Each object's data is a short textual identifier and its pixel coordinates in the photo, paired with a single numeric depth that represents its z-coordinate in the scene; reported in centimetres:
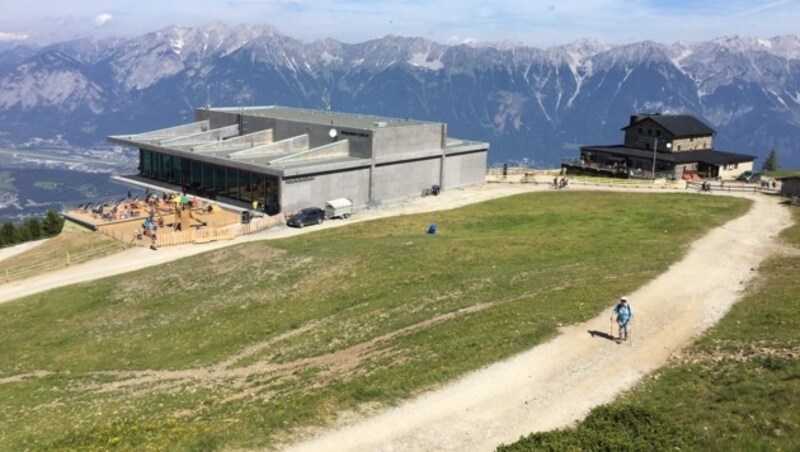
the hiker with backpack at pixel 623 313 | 2836
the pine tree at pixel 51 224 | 8806
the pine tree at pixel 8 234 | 8702
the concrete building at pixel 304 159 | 7544
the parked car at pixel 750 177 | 9523
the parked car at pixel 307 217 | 6962
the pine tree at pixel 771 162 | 15691
